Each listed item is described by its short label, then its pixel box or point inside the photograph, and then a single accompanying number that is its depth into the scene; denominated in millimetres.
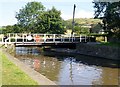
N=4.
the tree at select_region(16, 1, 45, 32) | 40674
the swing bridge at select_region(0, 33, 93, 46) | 18922
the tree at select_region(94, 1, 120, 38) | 16217
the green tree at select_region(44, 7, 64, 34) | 29666
